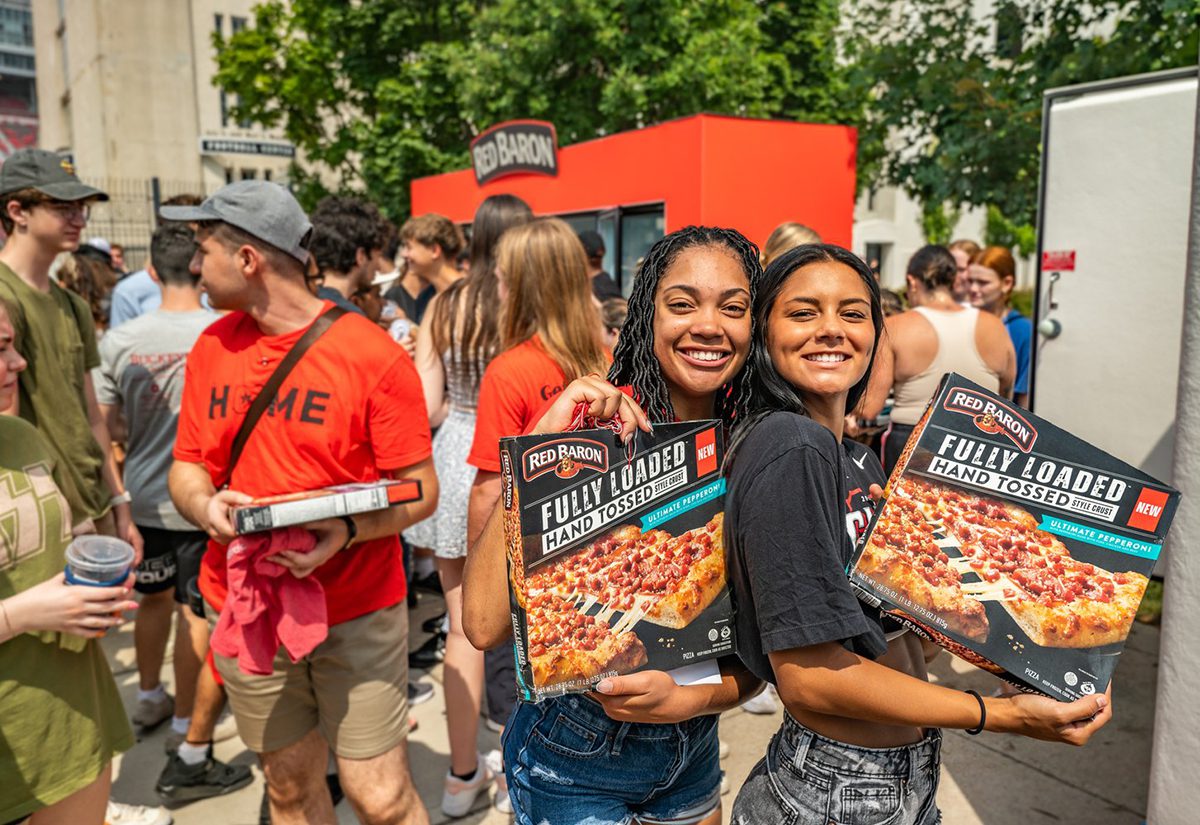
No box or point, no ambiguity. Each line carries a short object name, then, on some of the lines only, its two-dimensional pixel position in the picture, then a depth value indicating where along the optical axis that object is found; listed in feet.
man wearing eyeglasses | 10.23
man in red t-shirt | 8.20
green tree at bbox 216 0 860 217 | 57.93
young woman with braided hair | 5.41
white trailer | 15.71
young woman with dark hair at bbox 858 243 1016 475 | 14.47
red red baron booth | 31.09
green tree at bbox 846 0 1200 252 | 25.30
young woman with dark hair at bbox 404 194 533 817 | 10.88
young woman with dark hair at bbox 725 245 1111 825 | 4.58
